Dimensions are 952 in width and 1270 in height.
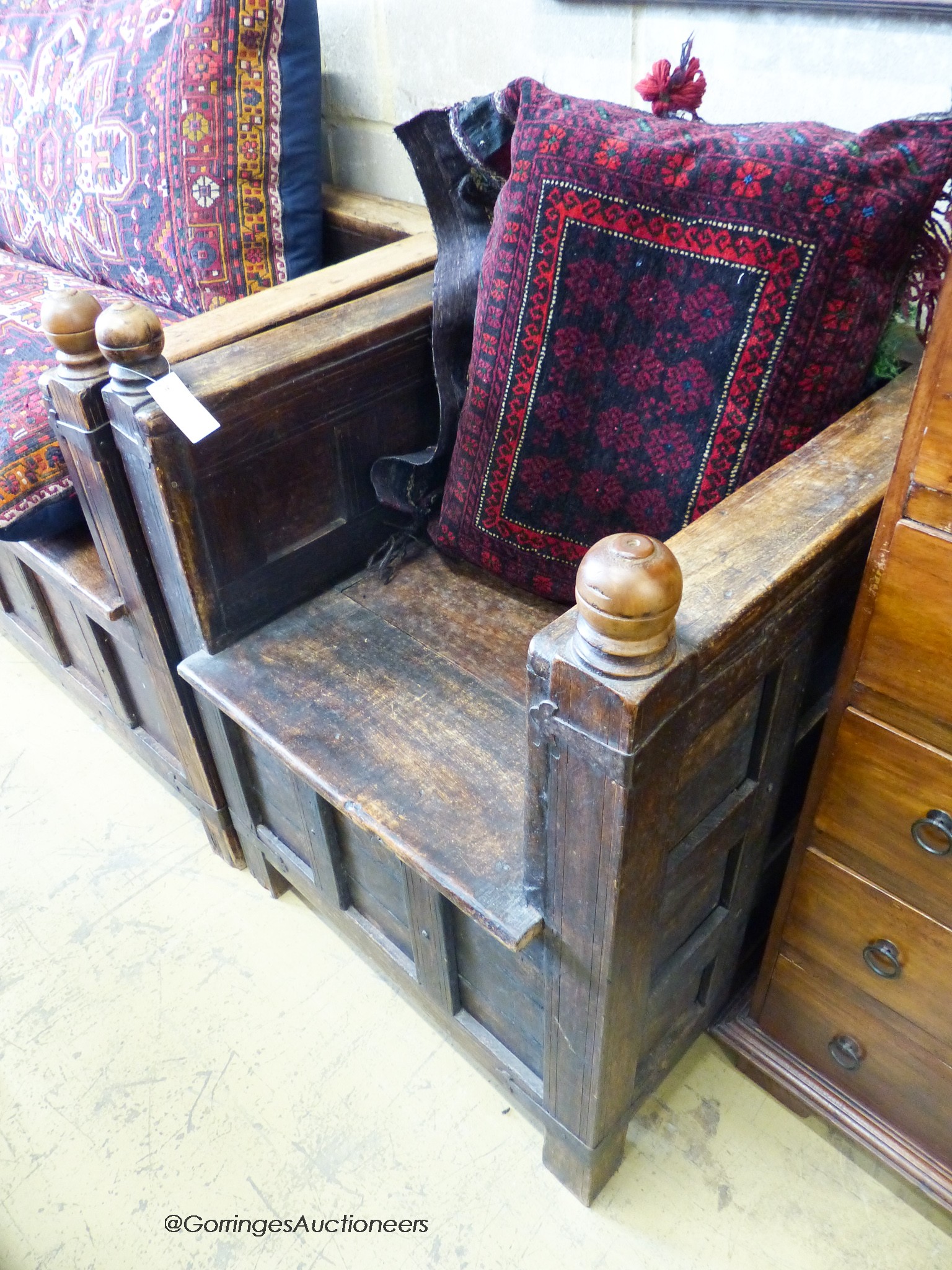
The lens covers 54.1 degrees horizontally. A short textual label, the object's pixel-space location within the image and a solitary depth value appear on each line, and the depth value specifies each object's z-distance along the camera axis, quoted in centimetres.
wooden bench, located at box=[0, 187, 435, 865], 104
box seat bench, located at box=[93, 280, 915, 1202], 69
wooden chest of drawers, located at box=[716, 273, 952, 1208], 69
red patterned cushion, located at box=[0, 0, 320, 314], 129
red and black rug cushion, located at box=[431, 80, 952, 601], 82
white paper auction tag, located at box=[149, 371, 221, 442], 92
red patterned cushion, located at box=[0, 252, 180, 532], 125
